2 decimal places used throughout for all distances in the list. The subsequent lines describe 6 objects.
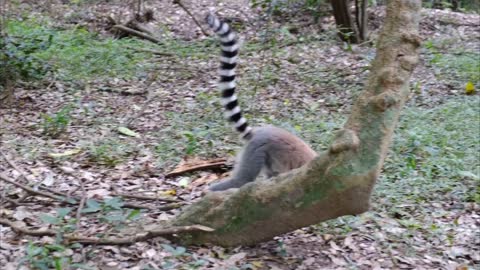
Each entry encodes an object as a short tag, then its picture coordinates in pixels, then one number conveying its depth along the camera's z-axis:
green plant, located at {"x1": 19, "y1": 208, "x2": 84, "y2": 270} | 3.07
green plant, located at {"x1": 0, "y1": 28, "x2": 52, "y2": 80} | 6.64
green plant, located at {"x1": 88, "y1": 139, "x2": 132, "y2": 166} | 5.00
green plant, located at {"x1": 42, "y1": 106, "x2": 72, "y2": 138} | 5.55
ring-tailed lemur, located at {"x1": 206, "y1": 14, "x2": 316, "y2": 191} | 4.18
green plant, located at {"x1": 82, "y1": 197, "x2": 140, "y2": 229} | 3.50
